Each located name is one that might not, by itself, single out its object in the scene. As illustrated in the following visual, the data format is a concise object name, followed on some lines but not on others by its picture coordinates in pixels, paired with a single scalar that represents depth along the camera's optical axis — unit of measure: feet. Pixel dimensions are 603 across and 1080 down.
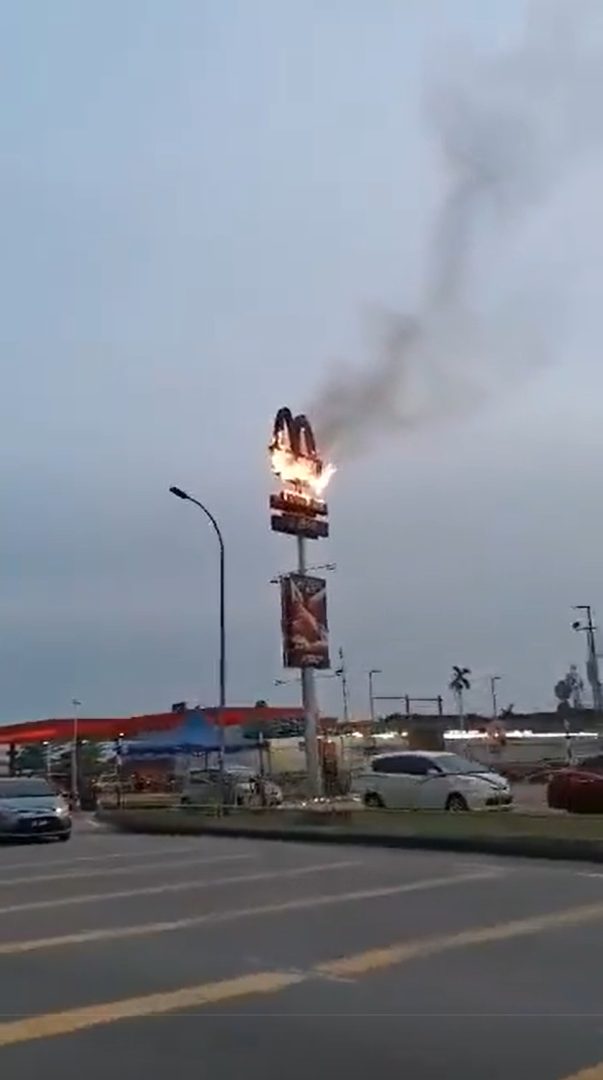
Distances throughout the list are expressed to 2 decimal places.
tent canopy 182.39
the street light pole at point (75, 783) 164.72
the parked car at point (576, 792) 101.91
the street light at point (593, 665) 281.33
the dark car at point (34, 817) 96.99
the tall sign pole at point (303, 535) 131.64
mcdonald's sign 137.39
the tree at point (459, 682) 431.43
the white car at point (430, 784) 104.01
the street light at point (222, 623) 123.65
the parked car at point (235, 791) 129.39
